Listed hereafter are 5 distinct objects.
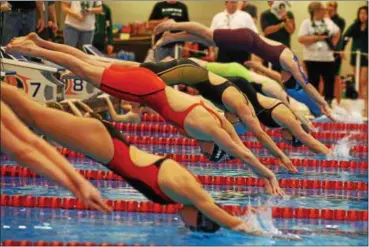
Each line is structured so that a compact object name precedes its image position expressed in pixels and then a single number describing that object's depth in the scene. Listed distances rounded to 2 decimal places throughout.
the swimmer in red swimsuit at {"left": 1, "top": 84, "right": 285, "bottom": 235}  8.08
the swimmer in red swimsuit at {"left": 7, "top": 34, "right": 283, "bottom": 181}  10.27
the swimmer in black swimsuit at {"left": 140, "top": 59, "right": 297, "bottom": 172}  12.05
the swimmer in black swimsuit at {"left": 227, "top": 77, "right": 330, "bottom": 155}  13.40
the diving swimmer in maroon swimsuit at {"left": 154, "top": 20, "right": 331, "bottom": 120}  14.43
